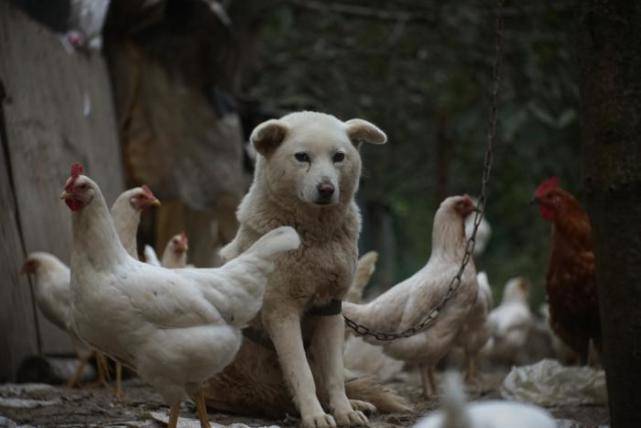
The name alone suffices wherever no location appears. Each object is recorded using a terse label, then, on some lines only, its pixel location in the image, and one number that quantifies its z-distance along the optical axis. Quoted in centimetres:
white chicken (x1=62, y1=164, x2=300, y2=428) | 860
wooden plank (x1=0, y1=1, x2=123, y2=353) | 1470
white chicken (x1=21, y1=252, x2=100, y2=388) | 1401
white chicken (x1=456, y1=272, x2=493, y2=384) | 1485
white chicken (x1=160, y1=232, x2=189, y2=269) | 1429
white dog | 973
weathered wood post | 852
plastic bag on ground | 1315
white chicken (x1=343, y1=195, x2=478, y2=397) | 1274
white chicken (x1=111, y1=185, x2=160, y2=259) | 1224
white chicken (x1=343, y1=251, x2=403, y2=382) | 1411
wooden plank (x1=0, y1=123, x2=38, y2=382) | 1381
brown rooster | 1430
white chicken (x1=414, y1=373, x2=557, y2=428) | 484
